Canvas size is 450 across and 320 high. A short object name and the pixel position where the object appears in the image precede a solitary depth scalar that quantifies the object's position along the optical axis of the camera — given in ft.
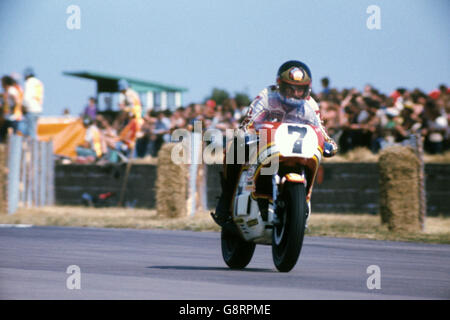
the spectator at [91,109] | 79.35
